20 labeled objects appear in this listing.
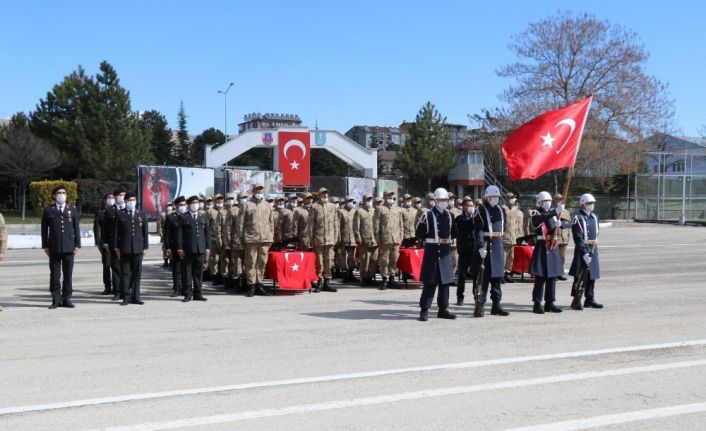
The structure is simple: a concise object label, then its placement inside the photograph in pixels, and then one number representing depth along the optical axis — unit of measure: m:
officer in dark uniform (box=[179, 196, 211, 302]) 13.26
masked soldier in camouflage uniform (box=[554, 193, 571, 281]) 15.22
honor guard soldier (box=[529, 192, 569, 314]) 11.76
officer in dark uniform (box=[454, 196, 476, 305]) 12.44
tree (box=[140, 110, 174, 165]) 82.43
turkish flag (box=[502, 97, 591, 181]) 13.14
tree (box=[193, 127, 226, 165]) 89.12
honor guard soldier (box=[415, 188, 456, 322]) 10.97
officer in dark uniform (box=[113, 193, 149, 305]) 12.80
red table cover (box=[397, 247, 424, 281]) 15.09
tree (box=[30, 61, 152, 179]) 51.53
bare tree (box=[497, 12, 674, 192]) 47.16
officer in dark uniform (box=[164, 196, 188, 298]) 13.51
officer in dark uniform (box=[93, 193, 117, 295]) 14.10
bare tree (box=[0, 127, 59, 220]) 48.62
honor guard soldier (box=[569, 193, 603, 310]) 12.04
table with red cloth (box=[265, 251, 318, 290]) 13.91
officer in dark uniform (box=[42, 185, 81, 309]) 12.21
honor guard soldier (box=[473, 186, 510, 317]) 11.32
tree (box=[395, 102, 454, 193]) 73.62
